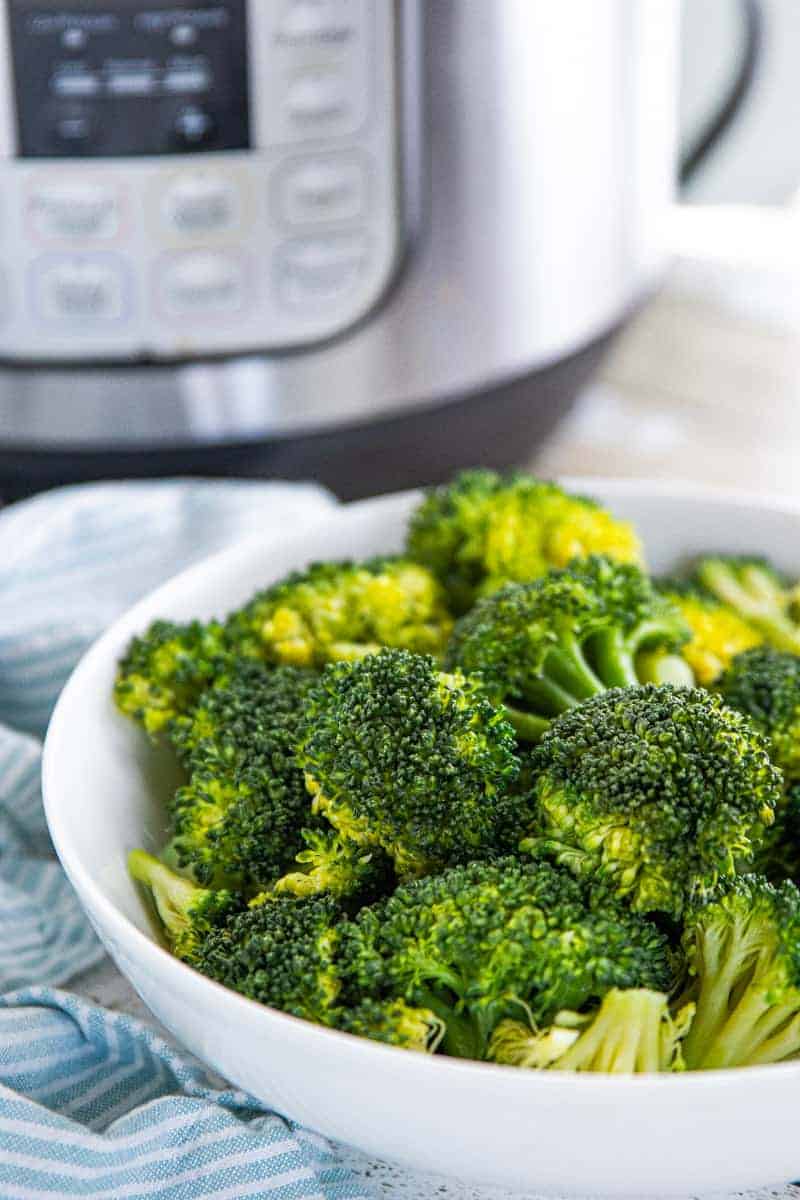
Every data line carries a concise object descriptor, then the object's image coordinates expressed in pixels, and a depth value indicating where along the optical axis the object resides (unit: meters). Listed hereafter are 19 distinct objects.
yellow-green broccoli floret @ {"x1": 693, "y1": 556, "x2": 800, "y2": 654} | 0.57
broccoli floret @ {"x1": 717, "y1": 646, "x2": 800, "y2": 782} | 0.52
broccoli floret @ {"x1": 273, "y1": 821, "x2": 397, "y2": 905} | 0.49
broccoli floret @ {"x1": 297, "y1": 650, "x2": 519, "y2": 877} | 0.48
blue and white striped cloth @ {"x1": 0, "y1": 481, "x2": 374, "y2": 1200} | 0.48
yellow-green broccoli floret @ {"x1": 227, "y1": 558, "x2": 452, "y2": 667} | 0.55
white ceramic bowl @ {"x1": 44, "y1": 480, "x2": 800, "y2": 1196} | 0.44
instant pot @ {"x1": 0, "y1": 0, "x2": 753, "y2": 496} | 0.60
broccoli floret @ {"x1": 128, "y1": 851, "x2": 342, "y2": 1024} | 0.47
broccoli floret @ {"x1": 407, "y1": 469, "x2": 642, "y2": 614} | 0.57
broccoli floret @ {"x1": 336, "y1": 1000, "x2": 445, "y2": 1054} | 0.46
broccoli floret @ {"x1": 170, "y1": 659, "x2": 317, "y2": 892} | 0.50
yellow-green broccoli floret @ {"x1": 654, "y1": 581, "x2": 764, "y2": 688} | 0.55
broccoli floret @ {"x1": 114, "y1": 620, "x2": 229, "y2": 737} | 0.53
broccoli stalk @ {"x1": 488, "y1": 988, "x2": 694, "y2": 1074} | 0.46
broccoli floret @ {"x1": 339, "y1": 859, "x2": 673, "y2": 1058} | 0.46
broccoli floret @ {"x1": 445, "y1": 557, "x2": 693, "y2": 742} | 0.52
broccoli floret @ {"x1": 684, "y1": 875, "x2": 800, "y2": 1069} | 0.47
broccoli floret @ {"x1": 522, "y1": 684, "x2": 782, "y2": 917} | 0.47
